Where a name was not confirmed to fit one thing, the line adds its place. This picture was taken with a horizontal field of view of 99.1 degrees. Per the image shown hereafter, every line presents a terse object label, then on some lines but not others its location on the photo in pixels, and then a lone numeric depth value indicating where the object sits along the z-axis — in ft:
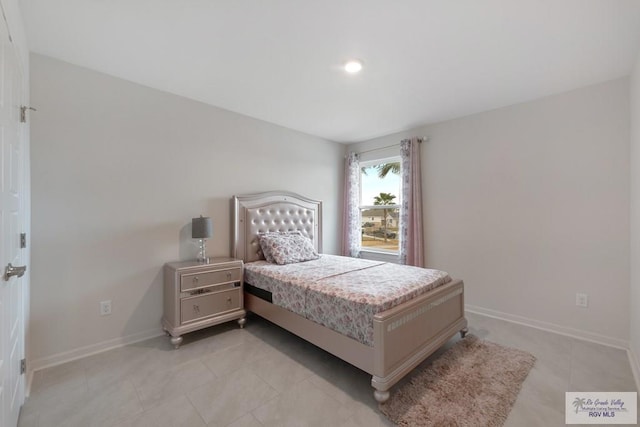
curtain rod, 12.37
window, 14.23
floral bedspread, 6.28
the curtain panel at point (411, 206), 12.36
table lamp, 9.02
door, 4.08
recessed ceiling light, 7.42
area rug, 5.31
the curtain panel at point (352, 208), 15.15
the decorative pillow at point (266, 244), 10.71
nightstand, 8.18
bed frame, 5.75
